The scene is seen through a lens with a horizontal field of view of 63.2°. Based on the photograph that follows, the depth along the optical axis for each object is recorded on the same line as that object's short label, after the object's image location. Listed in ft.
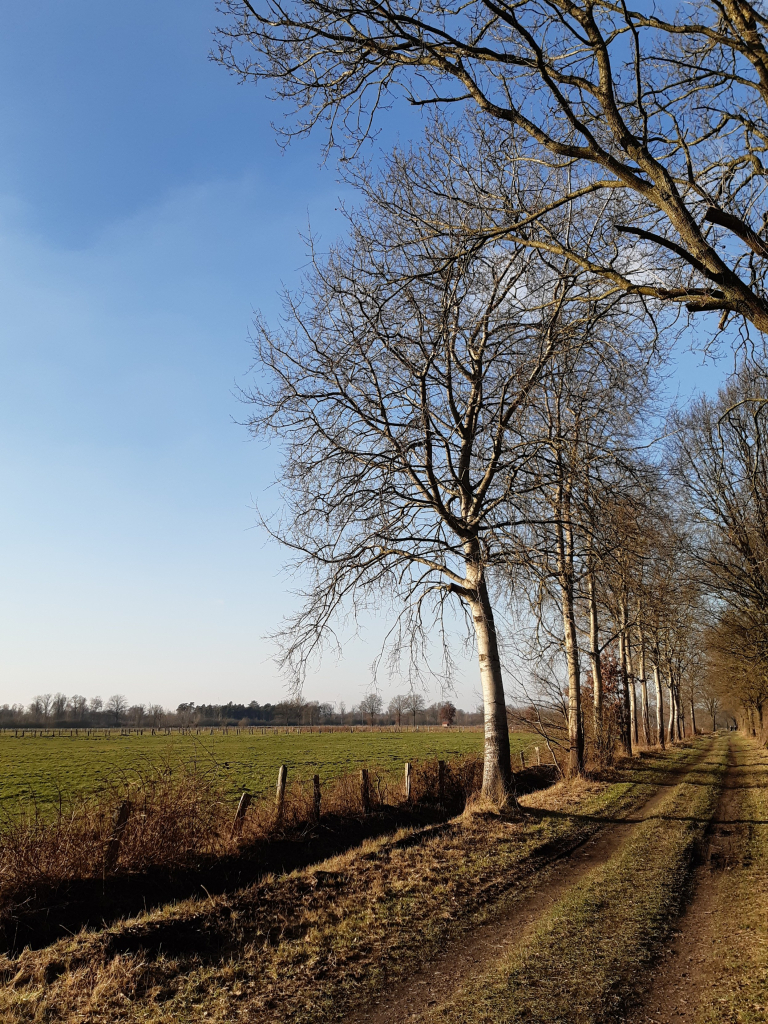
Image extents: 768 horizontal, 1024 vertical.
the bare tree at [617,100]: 18.22
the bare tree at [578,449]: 33.27
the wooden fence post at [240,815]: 35.91
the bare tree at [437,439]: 36.78
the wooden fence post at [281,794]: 39.52
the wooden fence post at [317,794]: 41.10
